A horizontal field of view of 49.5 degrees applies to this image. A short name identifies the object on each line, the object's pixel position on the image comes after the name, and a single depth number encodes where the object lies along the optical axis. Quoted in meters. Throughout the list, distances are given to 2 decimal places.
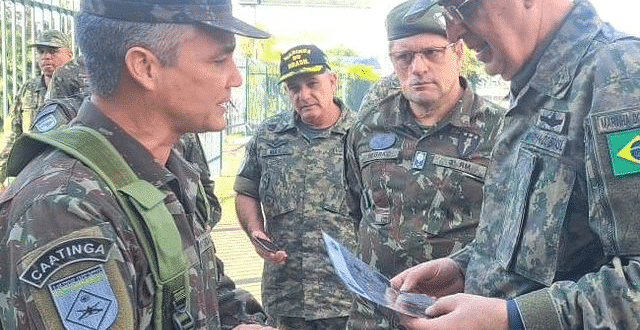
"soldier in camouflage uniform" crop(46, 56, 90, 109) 4.80
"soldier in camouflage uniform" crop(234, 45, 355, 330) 3.79
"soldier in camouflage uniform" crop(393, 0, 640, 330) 1.46
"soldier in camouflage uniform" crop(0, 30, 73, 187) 6.33
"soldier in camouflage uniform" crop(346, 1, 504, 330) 2.81
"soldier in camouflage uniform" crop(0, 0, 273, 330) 1.27
